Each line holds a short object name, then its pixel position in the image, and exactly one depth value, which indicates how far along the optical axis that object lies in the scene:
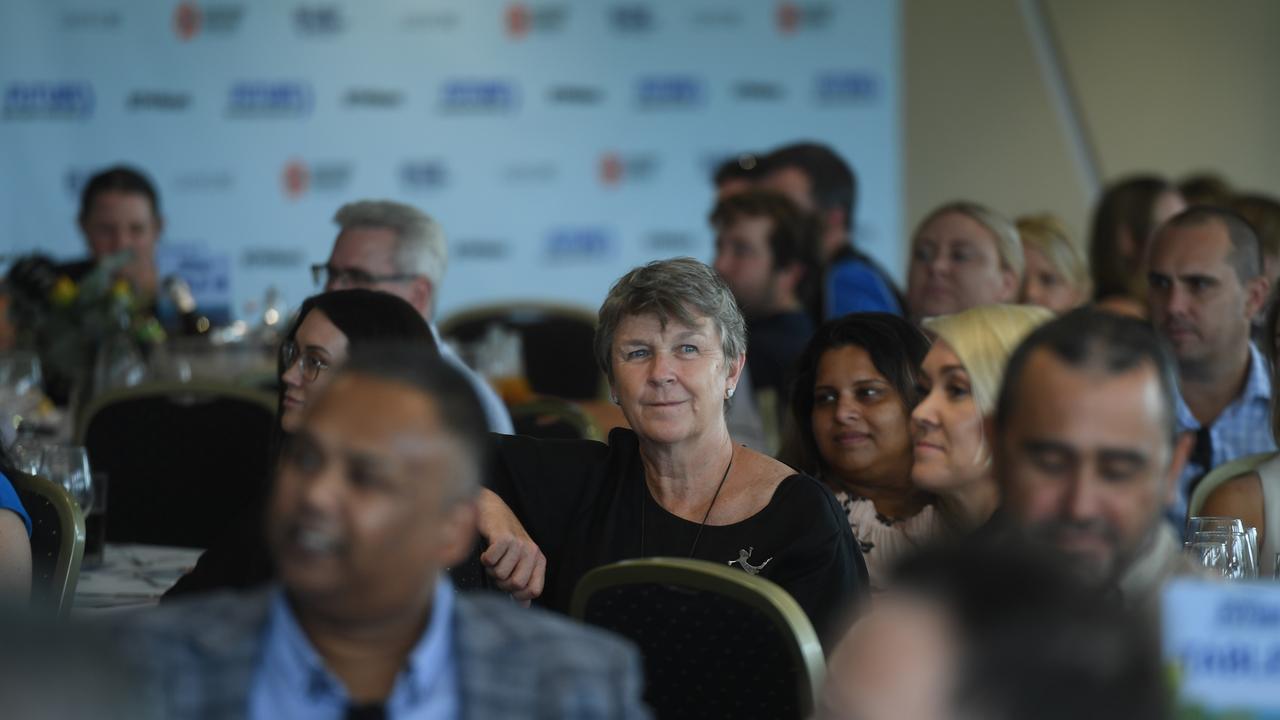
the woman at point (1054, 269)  11.55
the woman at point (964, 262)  10.30
